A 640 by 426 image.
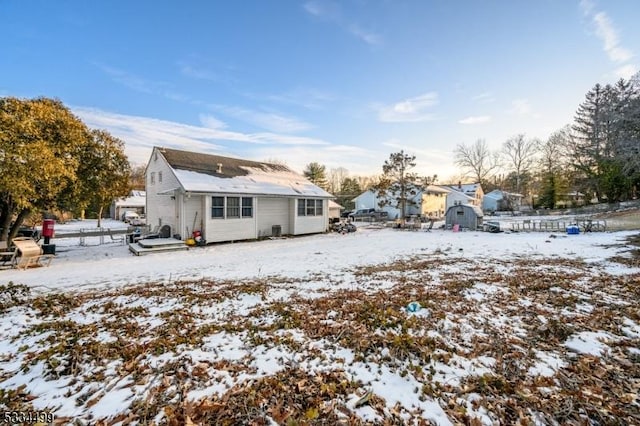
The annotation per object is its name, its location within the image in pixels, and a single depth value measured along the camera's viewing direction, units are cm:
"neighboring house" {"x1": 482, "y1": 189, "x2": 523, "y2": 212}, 4325
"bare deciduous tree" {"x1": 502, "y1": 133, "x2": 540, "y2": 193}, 4597
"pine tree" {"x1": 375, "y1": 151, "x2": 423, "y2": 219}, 2498
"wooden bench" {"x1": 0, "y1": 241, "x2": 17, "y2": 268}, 878
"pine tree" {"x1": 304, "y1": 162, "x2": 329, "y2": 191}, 4400
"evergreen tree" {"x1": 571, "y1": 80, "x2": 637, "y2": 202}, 2873
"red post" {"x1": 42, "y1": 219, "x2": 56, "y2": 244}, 1145
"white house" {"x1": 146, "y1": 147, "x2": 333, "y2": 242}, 1376
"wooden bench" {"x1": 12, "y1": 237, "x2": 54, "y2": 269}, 861
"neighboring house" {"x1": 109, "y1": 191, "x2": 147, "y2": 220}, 3916
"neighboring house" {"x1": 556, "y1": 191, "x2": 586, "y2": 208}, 3712
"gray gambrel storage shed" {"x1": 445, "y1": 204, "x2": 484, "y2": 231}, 2152
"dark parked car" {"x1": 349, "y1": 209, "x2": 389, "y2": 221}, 3444
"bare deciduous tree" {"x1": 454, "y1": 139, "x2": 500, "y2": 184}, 5119
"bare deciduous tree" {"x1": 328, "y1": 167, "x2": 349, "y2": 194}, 6425
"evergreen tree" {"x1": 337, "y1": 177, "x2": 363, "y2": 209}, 4762
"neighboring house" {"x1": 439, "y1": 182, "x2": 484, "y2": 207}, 4500
